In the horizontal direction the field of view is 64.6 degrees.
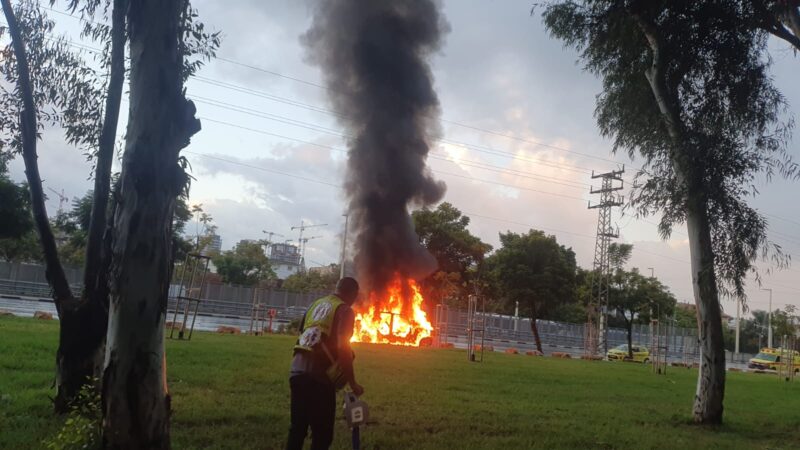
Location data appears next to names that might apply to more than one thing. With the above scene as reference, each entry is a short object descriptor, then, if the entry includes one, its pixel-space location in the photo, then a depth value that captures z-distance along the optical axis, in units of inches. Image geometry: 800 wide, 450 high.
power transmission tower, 1443.2
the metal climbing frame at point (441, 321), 1156.5
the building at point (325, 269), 2459.4
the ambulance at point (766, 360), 1541.6
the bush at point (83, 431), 192.1
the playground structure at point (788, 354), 1069.1
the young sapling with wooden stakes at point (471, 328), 776.9
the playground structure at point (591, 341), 1416.1
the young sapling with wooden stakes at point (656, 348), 937.4
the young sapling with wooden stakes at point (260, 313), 914.9
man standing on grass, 181.3
